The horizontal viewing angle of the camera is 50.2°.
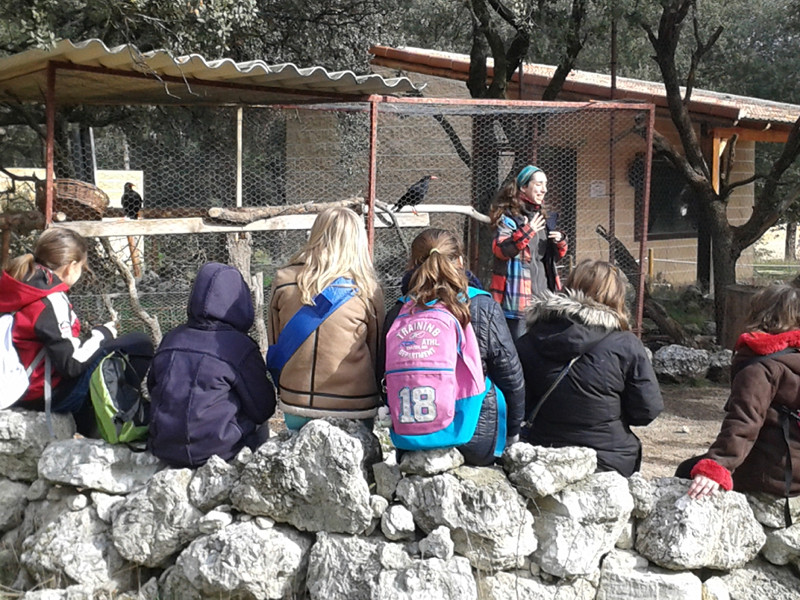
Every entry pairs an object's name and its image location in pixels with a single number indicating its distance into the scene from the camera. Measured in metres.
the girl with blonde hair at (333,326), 3.36
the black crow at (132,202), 9.68
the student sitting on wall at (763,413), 3.10
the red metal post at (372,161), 5.78
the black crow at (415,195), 7.96
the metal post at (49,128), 5.37
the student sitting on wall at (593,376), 3.29
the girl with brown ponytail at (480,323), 3.16
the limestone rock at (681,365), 8.06
